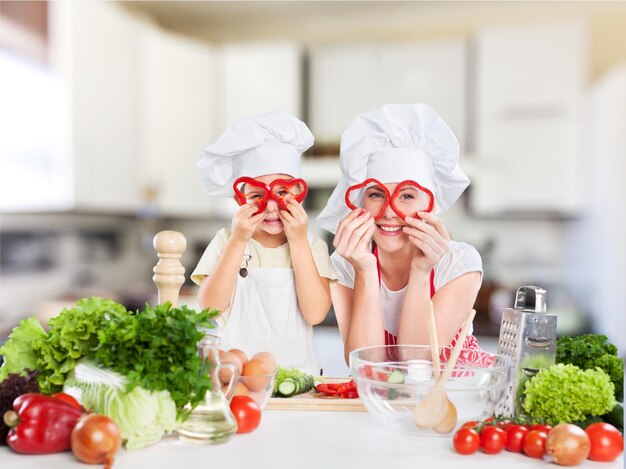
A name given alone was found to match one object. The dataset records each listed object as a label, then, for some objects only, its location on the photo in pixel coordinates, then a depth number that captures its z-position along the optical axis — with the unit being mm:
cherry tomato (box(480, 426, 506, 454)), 786
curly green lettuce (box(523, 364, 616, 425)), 837
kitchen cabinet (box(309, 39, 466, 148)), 3297
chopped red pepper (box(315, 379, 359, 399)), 989
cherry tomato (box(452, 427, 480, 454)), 782
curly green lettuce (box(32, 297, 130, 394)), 852
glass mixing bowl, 847
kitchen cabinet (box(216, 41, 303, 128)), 3371
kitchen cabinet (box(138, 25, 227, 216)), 3320
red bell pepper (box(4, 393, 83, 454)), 778
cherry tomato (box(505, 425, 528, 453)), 795
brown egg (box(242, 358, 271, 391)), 900
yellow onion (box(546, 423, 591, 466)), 749
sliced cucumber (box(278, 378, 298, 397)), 979
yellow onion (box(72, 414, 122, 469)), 734
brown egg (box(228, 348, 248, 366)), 911
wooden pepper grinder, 952
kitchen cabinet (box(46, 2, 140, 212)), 2754
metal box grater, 905
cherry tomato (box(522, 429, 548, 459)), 778
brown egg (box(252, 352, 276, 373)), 915
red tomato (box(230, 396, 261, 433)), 855
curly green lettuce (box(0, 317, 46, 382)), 919
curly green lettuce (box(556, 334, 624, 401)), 905
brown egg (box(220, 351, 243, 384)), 848
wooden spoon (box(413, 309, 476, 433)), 830
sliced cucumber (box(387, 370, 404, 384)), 873
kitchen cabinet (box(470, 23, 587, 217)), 3146
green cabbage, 785
